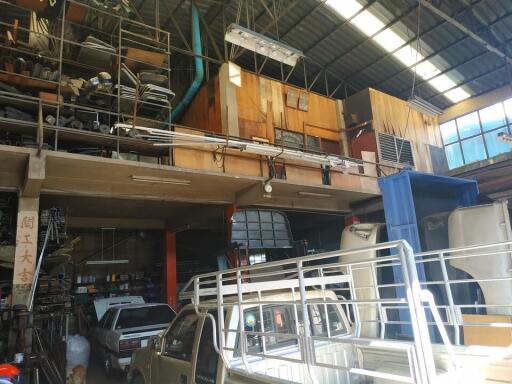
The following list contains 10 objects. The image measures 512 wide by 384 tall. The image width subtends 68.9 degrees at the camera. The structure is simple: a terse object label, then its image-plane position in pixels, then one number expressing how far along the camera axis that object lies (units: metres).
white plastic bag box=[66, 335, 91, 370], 6.26
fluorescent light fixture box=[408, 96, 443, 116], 8.05
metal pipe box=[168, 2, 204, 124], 10.73
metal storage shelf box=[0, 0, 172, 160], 6.95
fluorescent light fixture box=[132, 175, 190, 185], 7.68
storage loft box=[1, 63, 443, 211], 7.43
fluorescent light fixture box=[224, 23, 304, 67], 7.20
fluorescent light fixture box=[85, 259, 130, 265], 12.18
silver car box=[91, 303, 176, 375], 6.70
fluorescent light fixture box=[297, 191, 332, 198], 9.82
